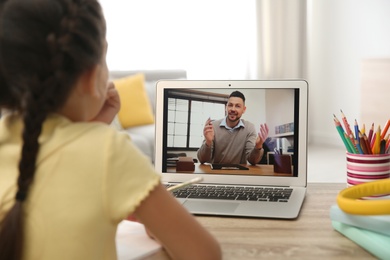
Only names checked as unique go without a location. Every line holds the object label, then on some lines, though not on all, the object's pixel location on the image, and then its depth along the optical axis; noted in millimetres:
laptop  1298
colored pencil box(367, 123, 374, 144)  1217
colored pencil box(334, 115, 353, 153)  1219
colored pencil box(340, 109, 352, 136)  1224
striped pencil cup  1182
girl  663
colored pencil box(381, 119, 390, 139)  1206
